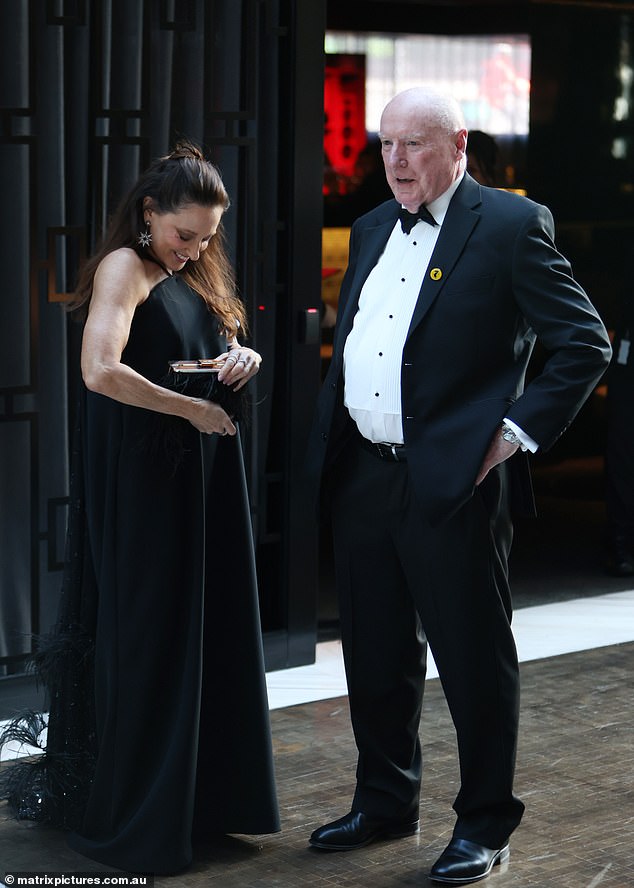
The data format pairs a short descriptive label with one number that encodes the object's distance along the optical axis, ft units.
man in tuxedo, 12.21
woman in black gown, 12.48
